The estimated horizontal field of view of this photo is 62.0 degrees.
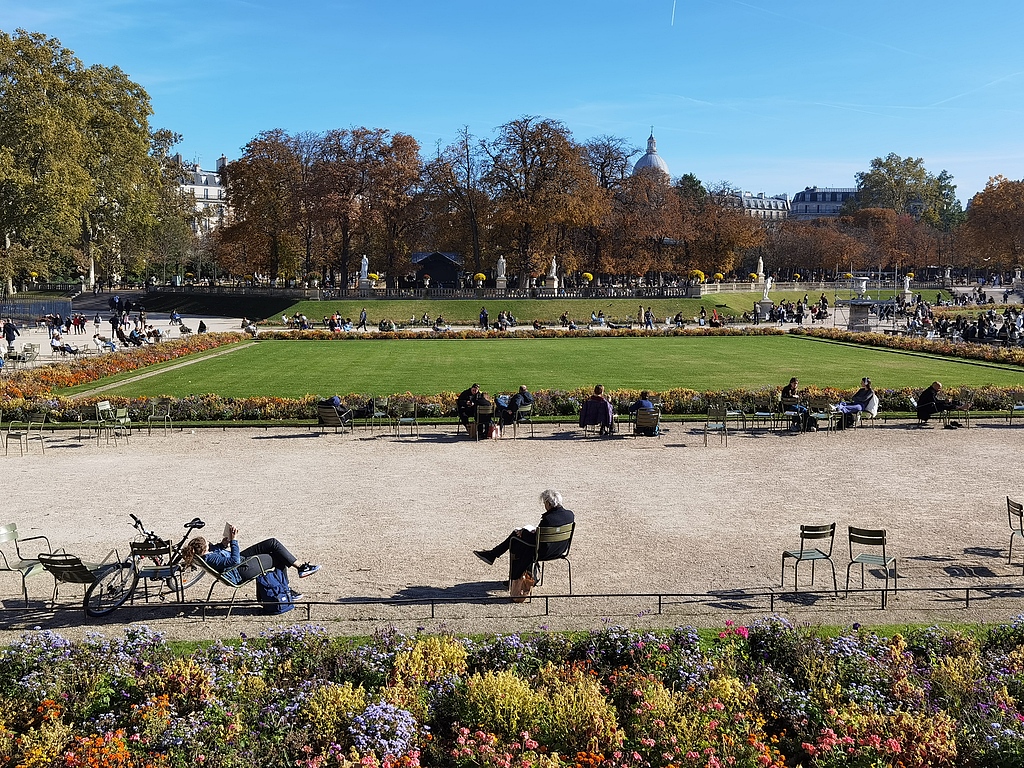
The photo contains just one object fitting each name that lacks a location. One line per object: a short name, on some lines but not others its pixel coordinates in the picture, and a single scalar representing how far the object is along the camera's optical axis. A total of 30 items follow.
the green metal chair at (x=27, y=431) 18.72
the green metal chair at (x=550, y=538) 10.12
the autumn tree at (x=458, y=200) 79.44
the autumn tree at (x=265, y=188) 74.38
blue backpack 9.70
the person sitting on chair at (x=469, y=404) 20.17
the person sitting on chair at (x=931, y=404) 21.61
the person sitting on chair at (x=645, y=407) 20.27
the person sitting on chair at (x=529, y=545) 10.06
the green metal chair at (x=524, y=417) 20.58
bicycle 9.74
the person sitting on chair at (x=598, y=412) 20.23
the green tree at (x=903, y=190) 137.50
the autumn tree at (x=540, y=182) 69.44
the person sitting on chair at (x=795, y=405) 21.08
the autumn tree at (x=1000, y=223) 91.56
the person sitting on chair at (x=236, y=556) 9.75
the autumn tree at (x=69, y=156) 57.44
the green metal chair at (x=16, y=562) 10.14
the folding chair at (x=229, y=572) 9.66
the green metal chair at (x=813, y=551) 10.34
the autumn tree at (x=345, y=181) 69.69
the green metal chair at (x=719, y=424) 20.06
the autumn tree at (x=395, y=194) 72.31
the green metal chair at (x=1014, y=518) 11.45
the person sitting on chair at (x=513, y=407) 20.72
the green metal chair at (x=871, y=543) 10.25
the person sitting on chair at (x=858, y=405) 21.00
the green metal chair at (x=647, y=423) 20.12
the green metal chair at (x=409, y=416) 21.03
